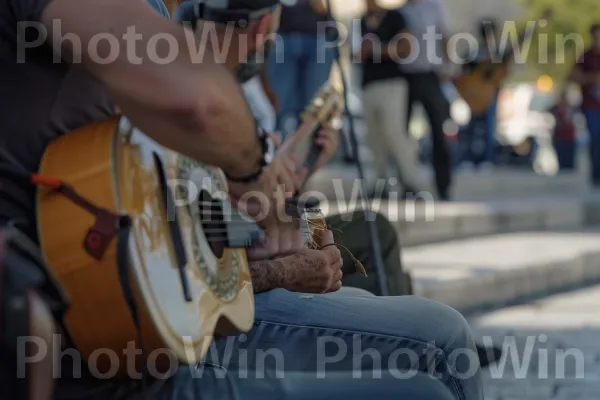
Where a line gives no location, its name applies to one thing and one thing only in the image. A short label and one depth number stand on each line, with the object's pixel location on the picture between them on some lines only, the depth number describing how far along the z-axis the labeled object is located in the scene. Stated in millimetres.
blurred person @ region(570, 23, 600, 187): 11984
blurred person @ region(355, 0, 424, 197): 7793
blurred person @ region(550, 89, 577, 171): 14922
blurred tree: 25312
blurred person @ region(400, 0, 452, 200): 7934
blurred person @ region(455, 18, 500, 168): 14448
